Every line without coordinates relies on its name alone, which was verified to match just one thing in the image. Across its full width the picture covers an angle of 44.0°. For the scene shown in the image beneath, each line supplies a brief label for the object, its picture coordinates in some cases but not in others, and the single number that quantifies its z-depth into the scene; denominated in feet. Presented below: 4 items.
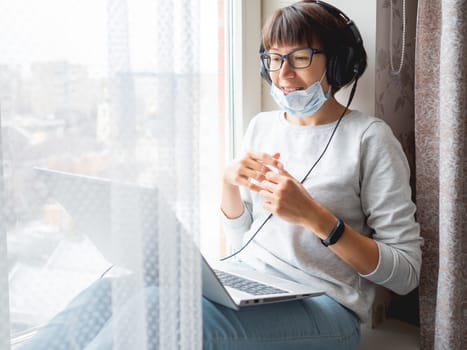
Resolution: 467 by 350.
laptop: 2.40
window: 2.27
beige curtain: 3.66
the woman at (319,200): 3.52
